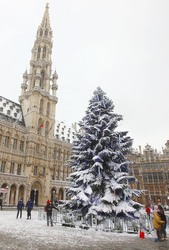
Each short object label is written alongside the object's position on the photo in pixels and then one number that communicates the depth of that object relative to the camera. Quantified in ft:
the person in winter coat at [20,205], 62.79
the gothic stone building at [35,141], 138.41
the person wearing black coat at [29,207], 61.31
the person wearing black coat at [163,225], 35.01
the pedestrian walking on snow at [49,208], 49.48
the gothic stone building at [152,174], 183.32
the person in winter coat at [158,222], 33.86
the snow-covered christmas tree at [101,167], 47.91
